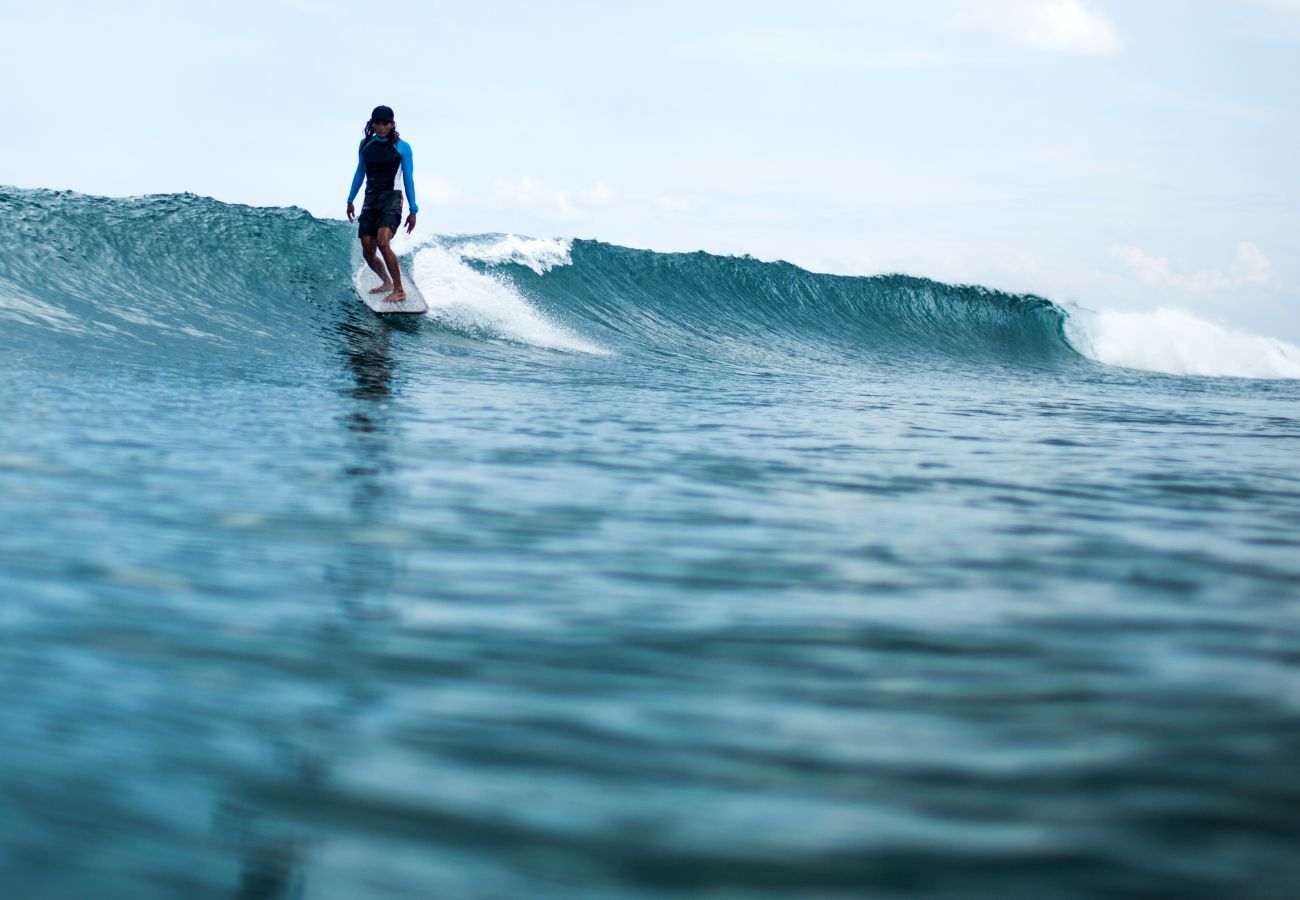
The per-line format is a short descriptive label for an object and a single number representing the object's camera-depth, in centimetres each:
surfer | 1048
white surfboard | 1245
